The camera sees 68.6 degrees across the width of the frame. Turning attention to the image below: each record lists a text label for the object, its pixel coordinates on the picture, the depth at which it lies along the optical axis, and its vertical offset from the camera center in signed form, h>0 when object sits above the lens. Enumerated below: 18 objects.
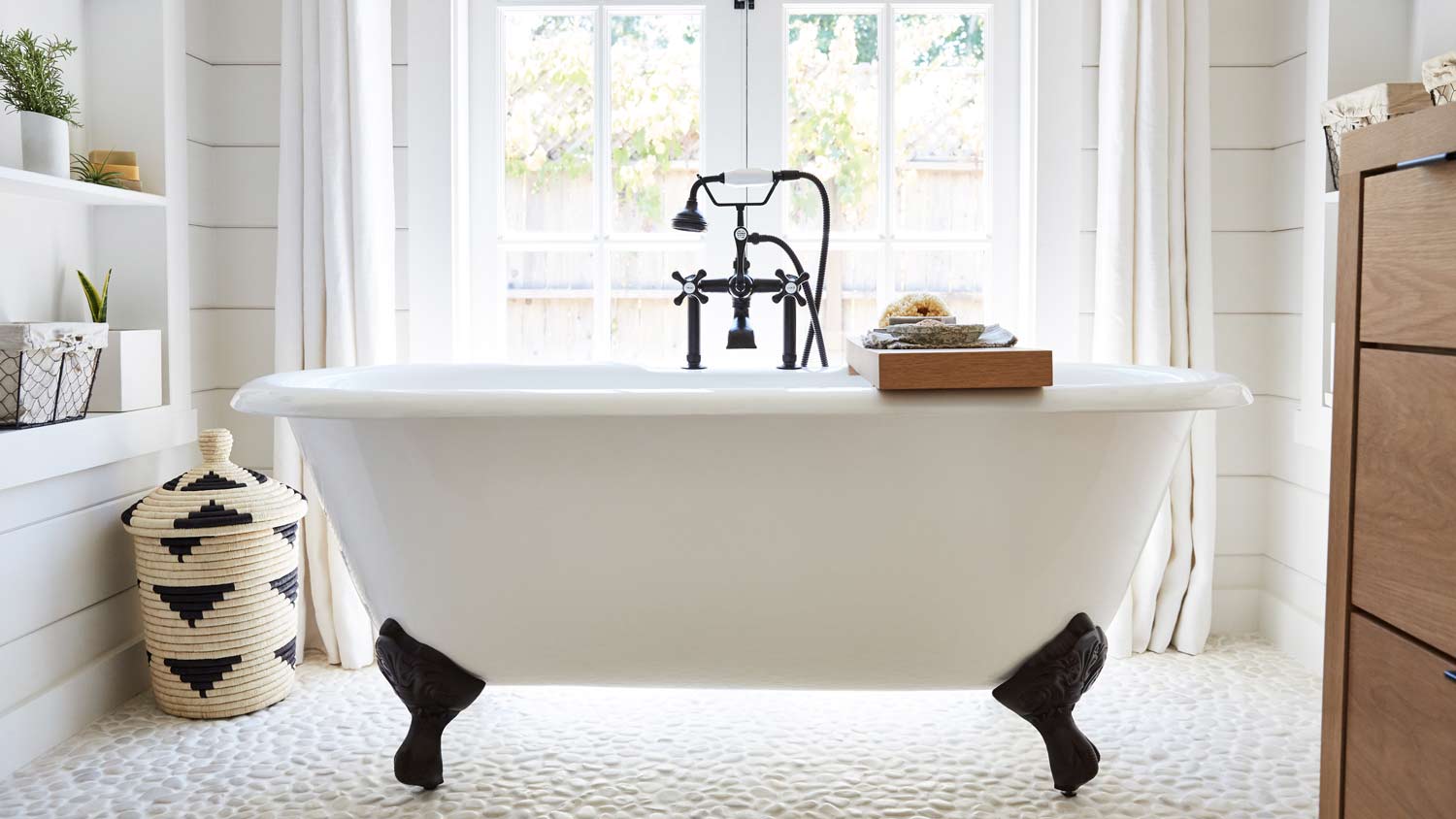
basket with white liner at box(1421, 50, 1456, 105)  1.62 +0.41
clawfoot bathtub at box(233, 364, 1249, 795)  1.58 -0.29
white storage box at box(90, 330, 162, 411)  2.22 -0.07
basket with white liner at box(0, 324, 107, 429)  1.96 -0.06
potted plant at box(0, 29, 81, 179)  2.02 +0.46
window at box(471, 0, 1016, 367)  2.74 +0.49
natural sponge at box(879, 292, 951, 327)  2.26 +0.08
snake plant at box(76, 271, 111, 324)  2.21 +0.08
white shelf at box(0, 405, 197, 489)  1.93 -0.20
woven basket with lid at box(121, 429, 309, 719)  2.14 -0.49
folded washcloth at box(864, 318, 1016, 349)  1.78 +0.01
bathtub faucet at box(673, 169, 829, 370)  2.32 +0.13
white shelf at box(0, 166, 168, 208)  1.94 +0.30
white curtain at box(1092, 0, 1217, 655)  2.44 +0.28
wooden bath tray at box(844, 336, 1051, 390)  1.55 -0.04
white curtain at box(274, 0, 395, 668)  2.42 +0.28
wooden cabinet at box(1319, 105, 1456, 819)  1.14 -0.16
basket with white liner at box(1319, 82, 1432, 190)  1.97 +0.46
